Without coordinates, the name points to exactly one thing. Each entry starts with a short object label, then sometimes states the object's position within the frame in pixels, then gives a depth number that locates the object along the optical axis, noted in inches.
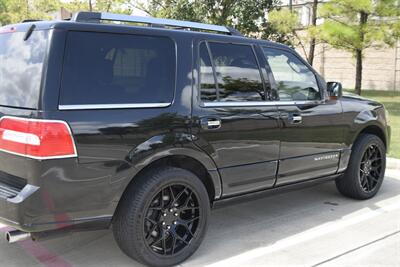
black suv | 127.3
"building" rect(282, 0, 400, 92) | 988.6
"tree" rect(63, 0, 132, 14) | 840.3
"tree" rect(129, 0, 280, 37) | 619.2
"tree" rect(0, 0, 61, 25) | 1023.6
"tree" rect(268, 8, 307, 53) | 650.8
